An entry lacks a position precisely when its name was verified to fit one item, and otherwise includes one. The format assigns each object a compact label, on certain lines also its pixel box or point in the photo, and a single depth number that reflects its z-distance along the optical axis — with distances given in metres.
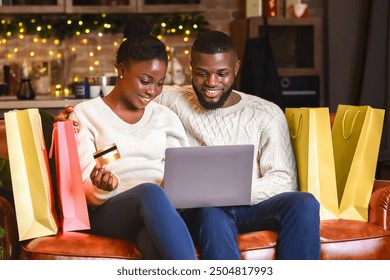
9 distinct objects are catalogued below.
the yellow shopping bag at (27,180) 3.82
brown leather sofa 3.74
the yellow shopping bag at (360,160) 4.34
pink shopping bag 3.80
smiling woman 3.75
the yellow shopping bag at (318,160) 4.35
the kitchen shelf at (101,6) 7.49
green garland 7.76
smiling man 3.86
